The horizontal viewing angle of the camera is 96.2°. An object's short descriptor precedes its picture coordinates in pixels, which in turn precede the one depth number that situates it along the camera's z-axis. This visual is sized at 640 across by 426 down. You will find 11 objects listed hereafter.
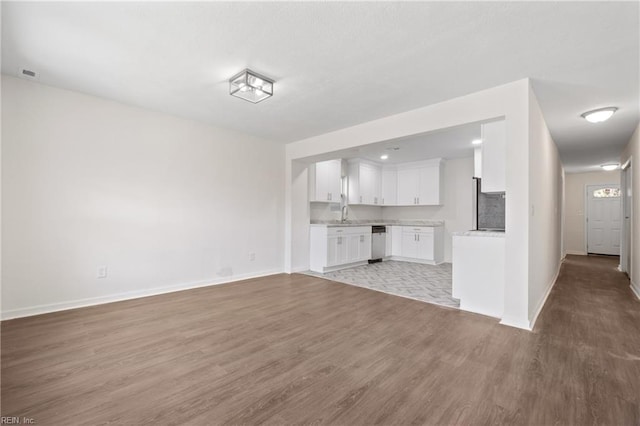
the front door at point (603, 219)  8.10
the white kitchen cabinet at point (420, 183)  6.76
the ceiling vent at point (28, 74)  2.84
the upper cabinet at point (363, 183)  6.93
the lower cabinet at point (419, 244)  6.50
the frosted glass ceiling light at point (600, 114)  3.51
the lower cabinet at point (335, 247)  5.57
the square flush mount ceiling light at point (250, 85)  2.81
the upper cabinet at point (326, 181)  6.04
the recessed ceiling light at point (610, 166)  7.05
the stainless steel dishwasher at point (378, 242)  6.67
